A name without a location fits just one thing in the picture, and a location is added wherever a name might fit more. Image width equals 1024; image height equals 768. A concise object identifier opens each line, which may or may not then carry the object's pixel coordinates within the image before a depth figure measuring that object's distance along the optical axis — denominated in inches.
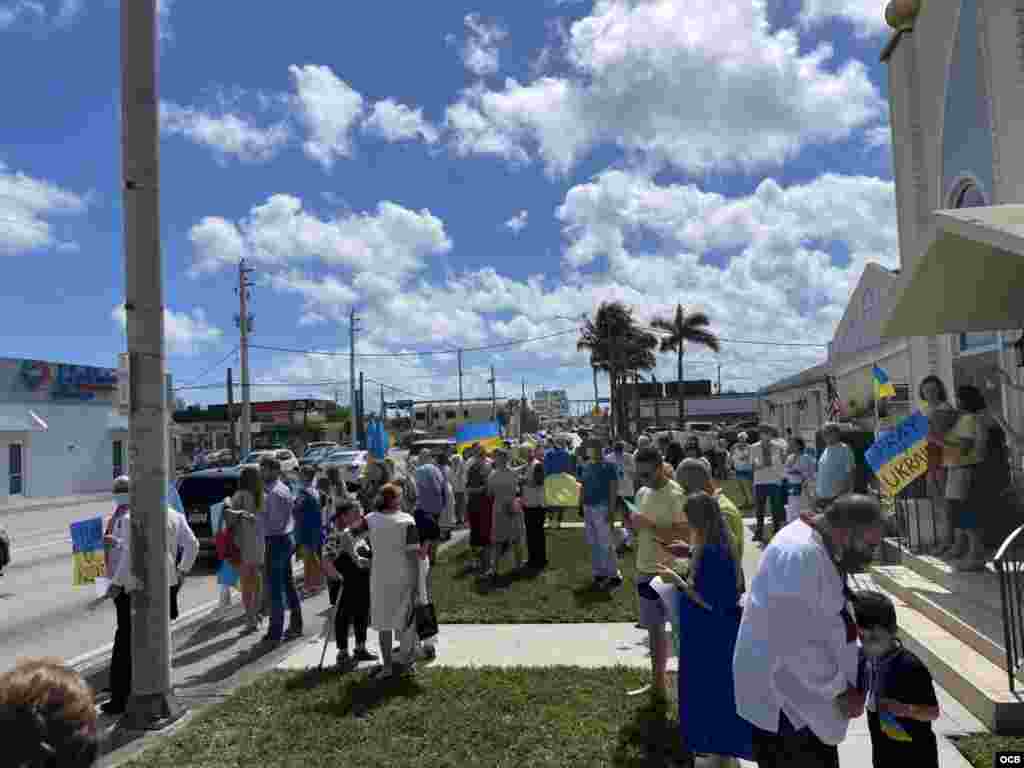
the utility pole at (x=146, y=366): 227.8
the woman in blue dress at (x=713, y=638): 163.9
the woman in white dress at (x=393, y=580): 257.6
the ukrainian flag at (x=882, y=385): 445.4
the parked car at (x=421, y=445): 1131.0
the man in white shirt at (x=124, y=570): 233.8
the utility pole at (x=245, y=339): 1380.4
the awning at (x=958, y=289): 293.9
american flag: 708.0
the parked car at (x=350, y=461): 1055.7
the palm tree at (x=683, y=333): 2194.9
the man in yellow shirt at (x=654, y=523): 223.6
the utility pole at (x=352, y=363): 1942.9
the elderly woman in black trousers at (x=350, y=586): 278.4
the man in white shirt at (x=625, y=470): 595.3
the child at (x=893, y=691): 124.6
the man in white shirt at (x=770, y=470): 498.1
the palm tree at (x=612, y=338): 2155.5
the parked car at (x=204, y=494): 514.9
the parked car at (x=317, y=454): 1478.8
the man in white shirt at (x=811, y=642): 118.0
